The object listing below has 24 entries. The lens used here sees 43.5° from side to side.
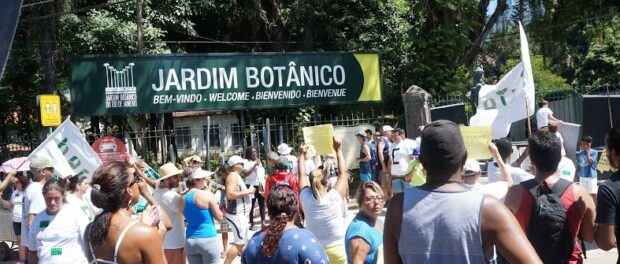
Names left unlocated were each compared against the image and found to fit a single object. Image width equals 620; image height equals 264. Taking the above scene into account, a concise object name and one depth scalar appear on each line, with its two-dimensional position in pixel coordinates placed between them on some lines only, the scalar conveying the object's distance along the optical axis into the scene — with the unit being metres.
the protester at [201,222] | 7.95
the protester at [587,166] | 12.69
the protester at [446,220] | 3.02
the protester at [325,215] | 6.83
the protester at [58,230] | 6.40
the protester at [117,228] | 4.32
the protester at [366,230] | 5.29
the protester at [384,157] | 15.24
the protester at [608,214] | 4.42
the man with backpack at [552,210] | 4.33
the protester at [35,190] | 8.60
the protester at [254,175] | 13.83
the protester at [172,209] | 7.72
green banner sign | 17.02
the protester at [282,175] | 10.52
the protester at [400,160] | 12.72
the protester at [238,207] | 10.02
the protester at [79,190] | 7.77
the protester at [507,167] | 6.32
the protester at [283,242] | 4.50
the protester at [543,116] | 15.34
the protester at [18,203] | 10.99
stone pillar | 18.41
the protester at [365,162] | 15.45
